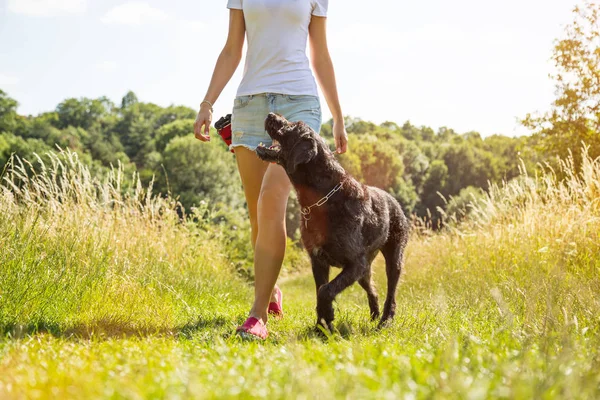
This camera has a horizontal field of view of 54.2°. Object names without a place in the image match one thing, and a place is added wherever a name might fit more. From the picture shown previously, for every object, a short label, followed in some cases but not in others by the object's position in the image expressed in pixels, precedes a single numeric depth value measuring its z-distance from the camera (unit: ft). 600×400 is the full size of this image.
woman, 13.25
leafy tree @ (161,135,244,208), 131.85
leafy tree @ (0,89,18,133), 143.34
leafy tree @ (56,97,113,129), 190.29
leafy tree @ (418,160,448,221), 179.73
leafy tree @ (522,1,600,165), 46.68
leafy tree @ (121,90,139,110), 253.67
